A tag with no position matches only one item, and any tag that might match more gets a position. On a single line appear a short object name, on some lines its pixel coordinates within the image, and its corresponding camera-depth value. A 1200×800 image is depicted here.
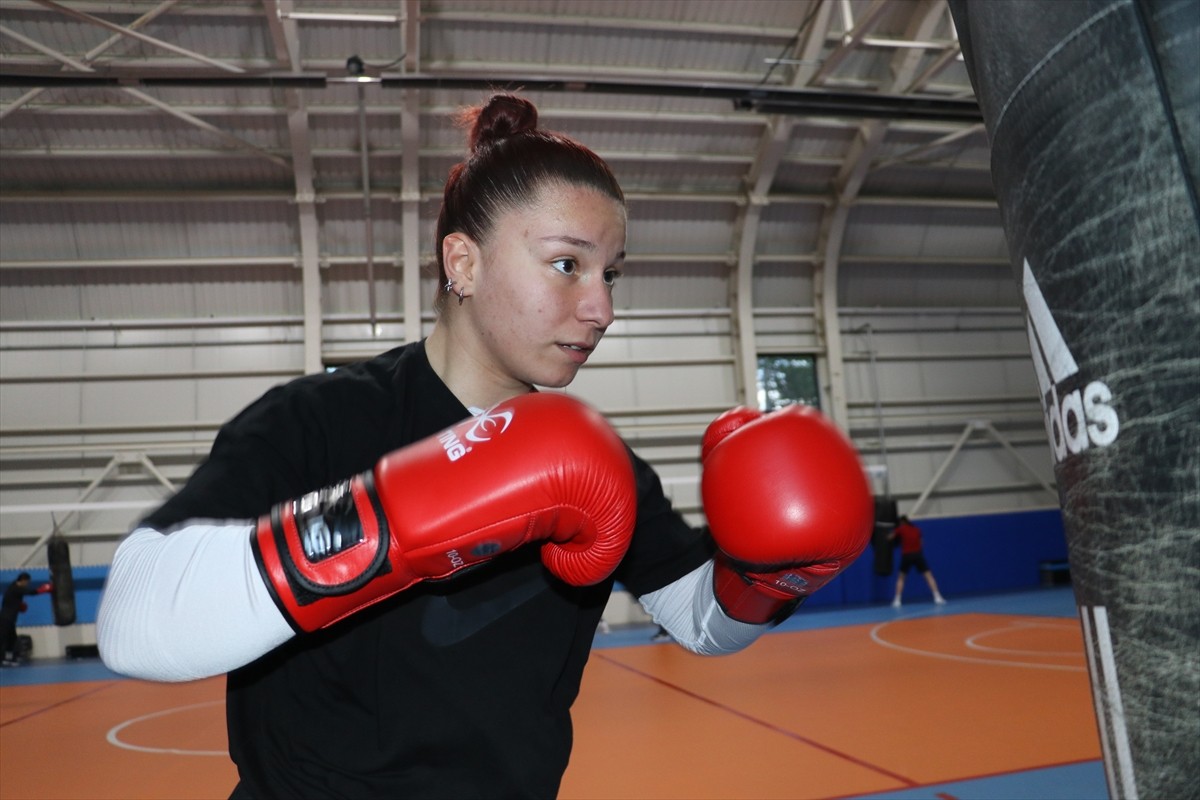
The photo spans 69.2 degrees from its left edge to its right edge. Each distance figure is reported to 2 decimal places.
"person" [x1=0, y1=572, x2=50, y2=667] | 7.69
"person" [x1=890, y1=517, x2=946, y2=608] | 9.81
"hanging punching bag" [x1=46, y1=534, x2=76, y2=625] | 8.04
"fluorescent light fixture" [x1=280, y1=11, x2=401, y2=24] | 7.82
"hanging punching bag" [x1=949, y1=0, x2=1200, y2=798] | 0.64
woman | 1.12
